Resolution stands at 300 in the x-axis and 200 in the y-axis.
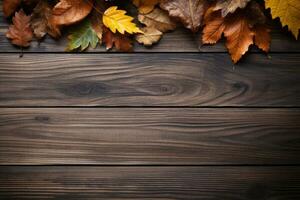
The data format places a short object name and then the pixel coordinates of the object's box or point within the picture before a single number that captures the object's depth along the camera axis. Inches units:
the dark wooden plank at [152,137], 37.6
